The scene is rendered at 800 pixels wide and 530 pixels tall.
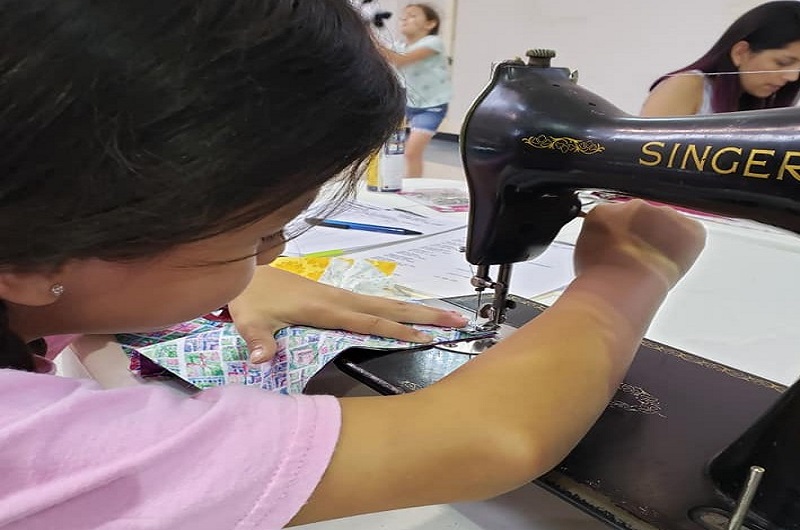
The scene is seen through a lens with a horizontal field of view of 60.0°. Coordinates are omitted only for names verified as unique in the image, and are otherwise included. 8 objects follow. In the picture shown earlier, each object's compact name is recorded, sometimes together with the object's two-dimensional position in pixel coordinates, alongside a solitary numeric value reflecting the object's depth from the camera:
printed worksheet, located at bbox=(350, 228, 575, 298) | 0.90
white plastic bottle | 1.51
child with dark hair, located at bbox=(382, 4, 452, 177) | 2.88
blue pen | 1.15
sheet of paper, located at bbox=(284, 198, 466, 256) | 1.02
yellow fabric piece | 0.87
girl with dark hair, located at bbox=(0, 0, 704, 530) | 0.32
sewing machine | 0.45
